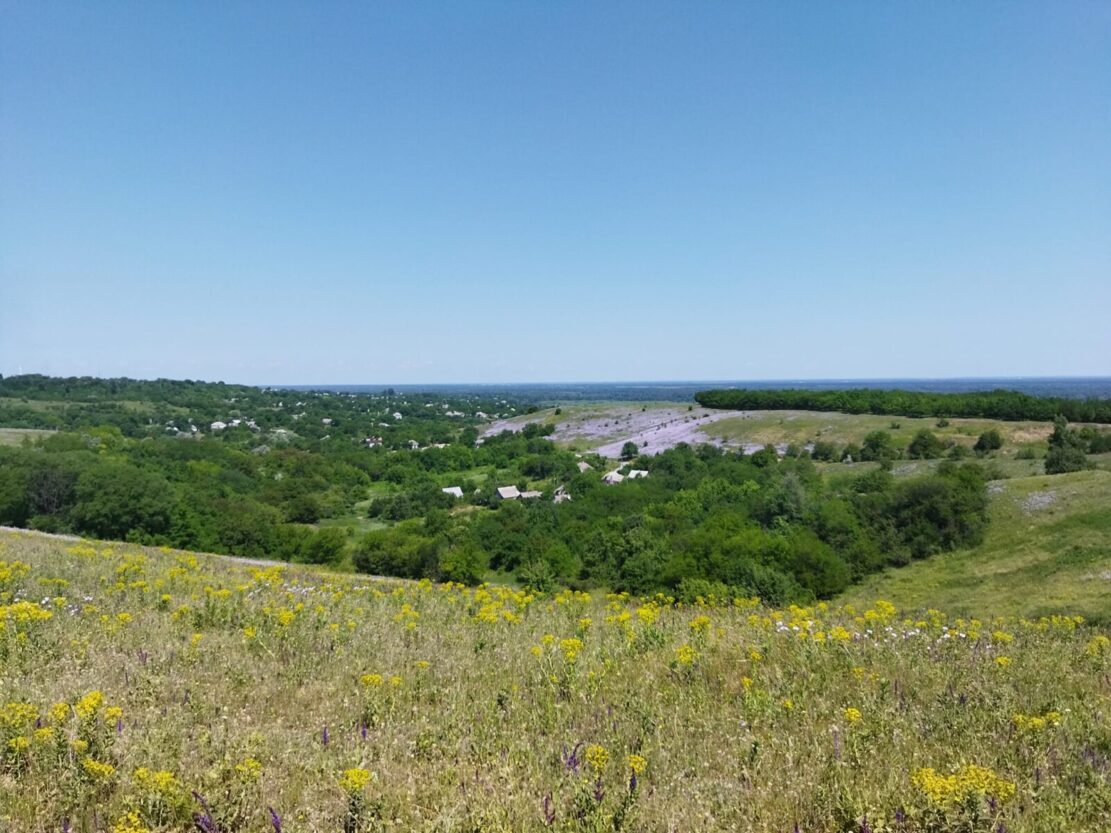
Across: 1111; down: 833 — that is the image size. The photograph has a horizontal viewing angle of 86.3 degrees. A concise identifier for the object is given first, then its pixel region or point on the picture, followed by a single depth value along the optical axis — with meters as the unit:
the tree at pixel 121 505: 50.50
